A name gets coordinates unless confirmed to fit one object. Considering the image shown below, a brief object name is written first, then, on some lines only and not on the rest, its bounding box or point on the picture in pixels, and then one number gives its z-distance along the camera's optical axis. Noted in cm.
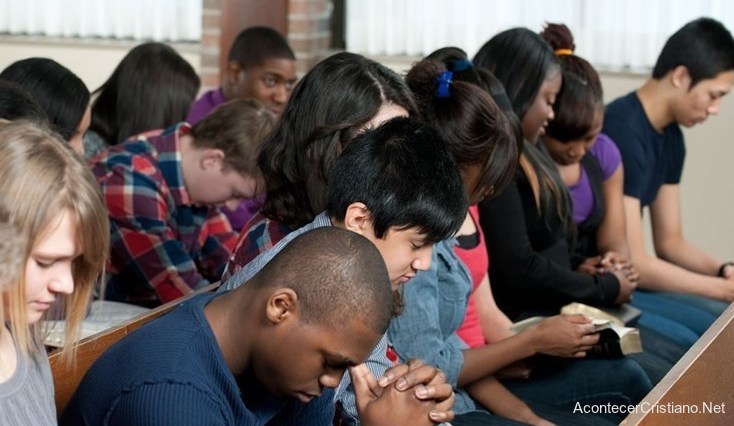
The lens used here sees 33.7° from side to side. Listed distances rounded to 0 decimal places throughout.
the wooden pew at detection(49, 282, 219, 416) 212
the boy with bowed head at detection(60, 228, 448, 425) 176
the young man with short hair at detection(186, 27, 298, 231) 482
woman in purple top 370
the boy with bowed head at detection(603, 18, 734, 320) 420
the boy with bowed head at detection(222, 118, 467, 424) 218
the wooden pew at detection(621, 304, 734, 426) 212
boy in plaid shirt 344
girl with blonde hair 173
